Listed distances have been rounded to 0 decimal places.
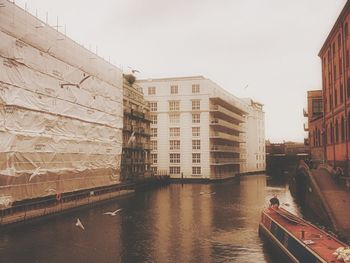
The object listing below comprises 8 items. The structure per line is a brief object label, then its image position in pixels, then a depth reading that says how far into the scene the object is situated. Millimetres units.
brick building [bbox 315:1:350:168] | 36219
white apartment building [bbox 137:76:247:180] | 70812
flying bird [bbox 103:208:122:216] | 33741
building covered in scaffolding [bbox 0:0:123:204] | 27766
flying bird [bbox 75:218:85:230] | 27312
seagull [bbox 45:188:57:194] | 32400
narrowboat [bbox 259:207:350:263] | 14415
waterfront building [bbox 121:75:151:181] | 56219
